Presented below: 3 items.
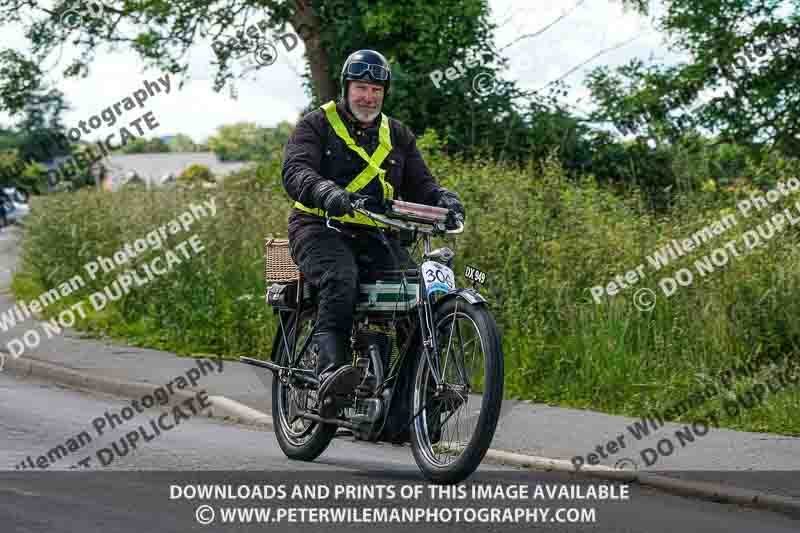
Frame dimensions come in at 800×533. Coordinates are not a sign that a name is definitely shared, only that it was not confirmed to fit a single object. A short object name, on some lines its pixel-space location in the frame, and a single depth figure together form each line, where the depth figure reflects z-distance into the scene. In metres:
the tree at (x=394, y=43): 42.28
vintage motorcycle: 13.20
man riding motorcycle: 14.68
